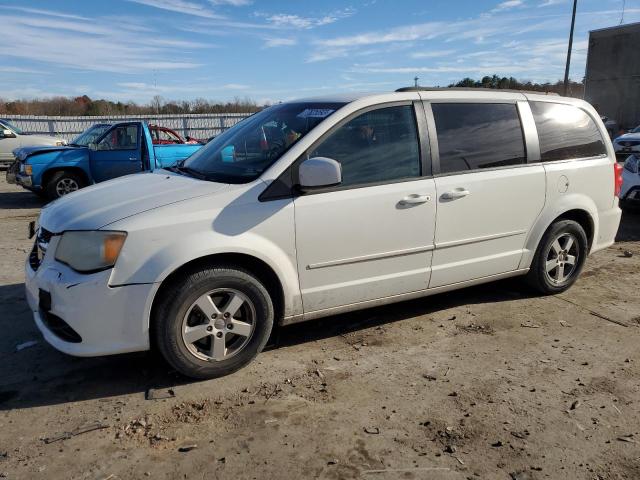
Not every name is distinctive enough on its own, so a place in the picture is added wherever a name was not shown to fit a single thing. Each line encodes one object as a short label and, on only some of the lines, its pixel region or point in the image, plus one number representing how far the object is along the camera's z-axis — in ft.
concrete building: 85.40
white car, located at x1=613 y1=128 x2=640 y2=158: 28.77
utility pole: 78.12
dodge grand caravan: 10.18
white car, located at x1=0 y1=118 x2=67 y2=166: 54.75
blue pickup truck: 33.88
